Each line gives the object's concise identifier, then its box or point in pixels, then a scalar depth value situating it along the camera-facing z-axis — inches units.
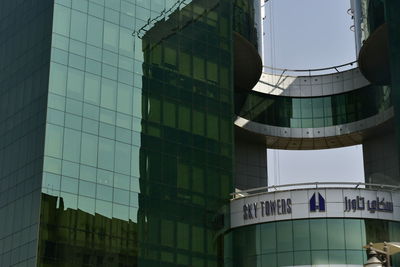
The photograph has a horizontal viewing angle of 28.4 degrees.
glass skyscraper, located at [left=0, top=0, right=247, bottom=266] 2185.0
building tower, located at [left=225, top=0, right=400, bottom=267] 2210.9
